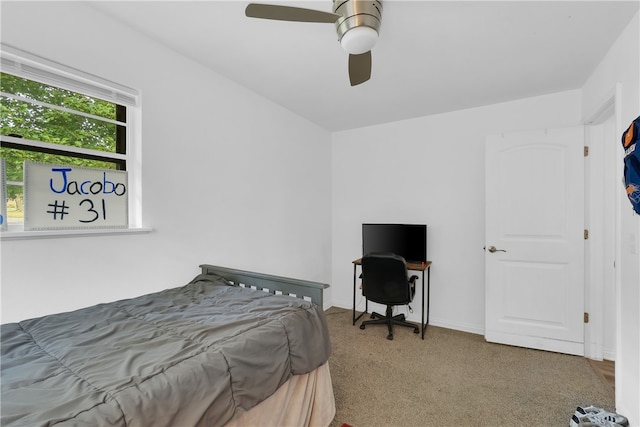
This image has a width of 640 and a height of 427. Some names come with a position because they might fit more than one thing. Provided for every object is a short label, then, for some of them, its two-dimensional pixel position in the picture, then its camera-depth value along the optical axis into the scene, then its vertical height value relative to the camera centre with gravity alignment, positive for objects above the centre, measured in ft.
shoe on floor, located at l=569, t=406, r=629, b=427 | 5.33 -4.00
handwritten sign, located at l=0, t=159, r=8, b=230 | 4.59 +0.30
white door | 8.63 -0.86
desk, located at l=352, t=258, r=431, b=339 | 9.98 -2.14
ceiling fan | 4.42 +3.18
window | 4.76 +1.81
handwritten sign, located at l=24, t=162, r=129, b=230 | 4.84 +0.31
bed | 2.80 -1.80
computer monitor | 10.68 -1.06
